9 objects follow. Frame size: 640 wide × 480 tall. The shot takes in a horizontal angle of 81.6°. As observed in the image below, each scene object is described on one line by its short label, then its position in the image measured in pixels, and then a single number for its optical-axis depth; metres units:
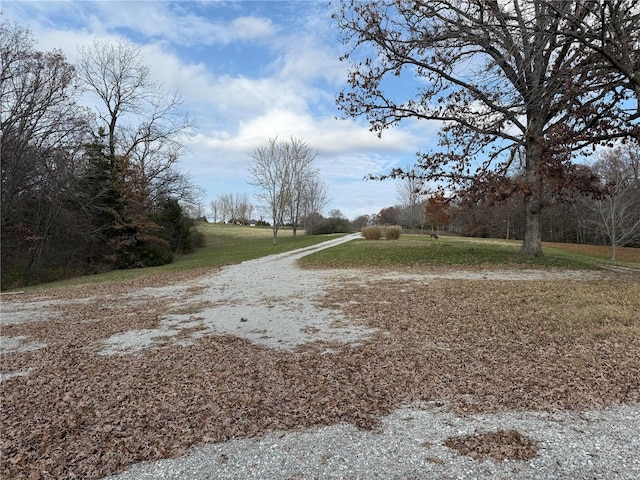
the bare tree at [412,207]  46.27
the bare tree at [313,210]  45.81
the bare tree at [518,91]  8.58
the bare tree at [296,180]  34.75
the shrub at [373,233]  30.41
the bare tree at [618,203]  26.02
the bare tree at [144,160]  22.89
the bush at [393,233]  30.25
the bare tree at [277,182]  33.44
